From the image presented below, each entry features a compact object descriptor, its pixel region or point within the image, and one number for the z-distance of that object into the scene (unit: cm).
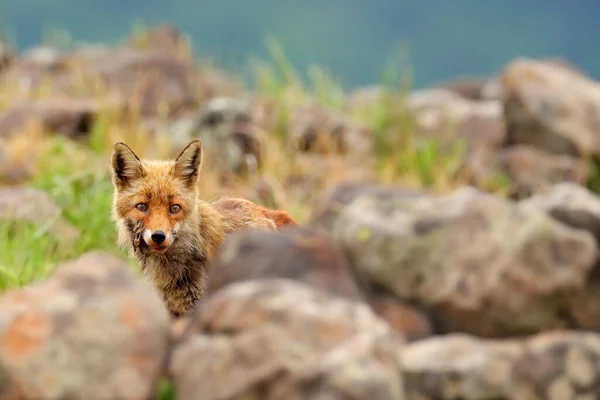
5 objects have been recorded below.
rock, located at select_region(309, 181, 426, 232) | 908
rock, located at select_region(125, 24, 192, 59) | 3778
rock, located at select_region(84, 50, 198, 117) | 3050
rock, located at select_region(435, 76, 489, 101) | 4522
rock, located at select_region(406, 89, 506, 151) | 2587
